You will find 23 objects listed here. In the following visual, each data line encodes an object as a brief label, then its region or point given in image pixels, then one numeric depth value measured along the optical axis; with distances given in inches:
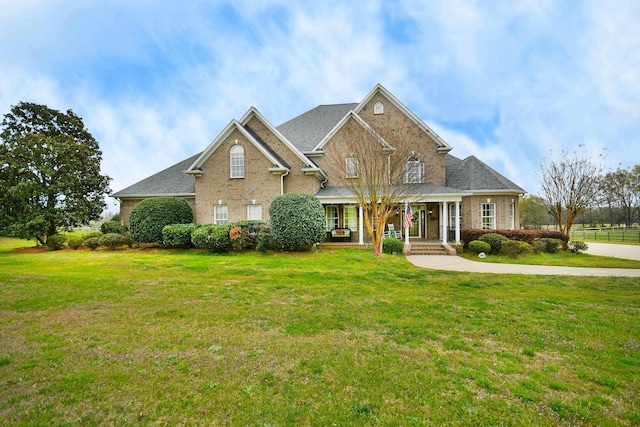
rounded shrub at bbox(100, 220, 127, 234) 831.7
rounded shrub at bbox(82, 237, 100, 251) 759.7
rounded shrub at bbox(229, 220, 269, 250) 660.7
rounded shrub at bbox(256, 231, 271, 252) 652.4
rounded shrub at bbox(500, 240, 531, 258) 662.5
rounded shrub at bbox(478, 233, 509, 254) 680.4
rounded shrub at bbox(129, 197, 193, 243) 714.2
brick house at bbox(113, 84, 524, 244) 778.2
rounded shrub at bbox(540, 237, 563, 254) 727.7
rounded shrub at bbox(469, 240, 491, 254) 671.1
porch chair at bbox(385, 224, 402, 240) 833.5
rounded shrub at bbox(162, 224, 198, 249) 686.5
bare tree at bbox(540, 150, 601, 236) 839.7
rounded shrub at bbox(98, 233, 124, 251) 737.6
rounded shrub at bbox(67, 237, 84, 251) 783.7
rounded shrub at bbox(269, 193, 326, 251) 629.3
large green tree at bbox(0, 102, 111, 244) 781.3
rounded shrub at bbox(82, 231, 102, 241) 798.1
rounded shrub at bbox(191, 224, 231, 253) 647.8
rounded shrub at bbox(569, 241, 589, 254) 756.6
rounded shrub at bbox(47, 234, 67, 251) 786.2
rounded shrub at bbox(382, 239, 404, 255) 672.4
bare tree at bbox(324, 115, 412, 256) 640.4
